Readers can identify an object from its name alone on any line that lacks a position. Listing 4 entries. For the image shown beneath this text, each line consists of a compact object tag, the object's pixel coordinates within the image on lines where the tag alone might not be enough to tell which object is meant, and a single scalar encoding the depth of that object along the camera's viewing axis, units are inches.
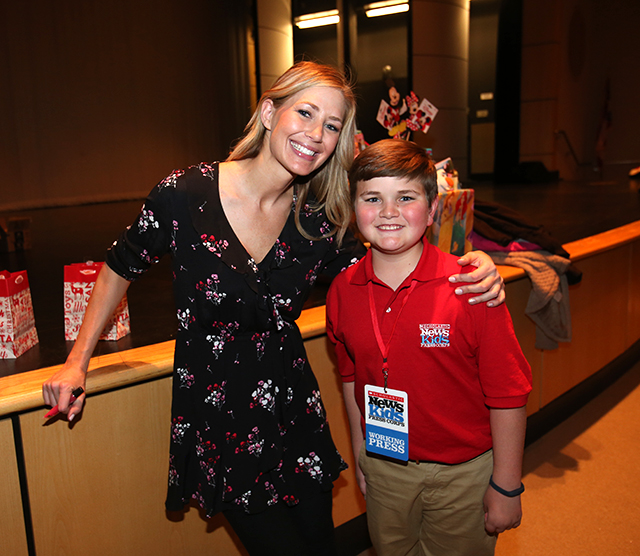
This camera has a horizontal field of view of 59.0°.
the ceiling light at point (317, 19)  381.1
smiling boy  49.4
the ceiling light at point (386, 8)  367.9
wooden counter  51.8
